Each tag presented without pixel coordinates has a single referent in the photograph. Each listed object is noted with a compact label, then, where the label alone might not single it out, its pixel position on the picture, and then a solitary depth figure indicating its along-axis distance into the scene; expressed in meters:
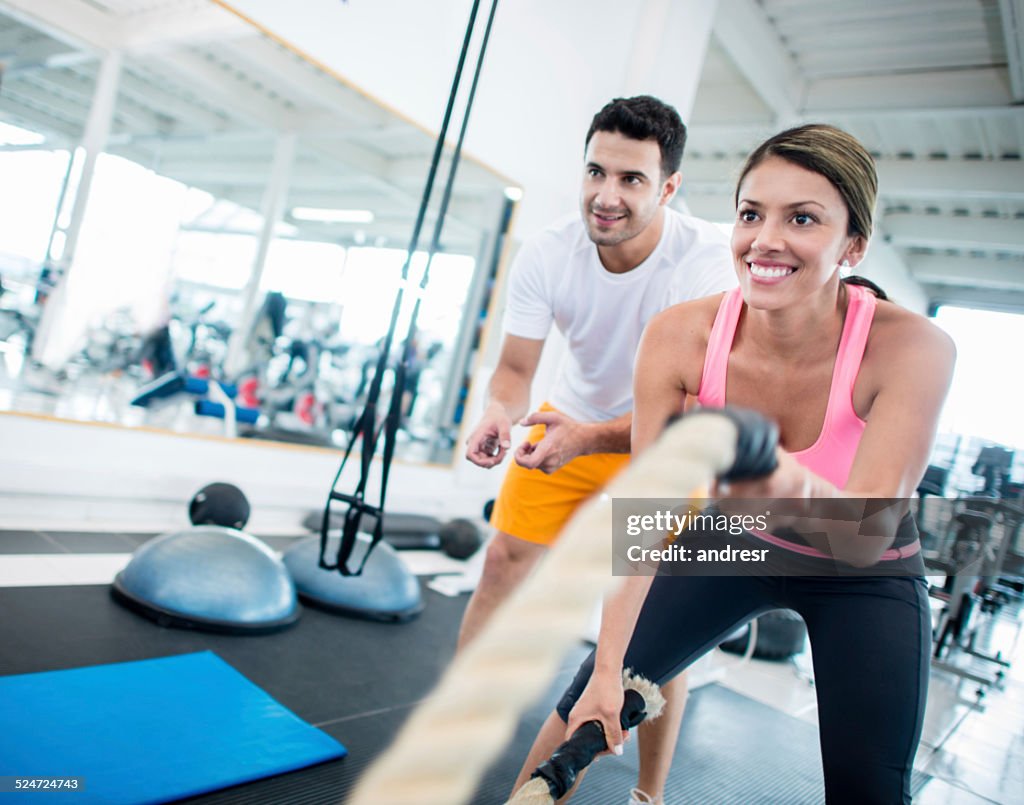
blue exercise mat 1.56
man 1.84
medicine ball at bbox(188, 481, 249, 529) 3.07
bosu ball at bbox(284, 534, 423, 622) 3.09
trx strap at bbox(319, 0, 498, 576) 1.92
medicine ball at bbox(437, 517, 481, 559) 4.47
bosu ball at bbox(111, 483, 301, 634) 2.53
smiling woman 1.15
